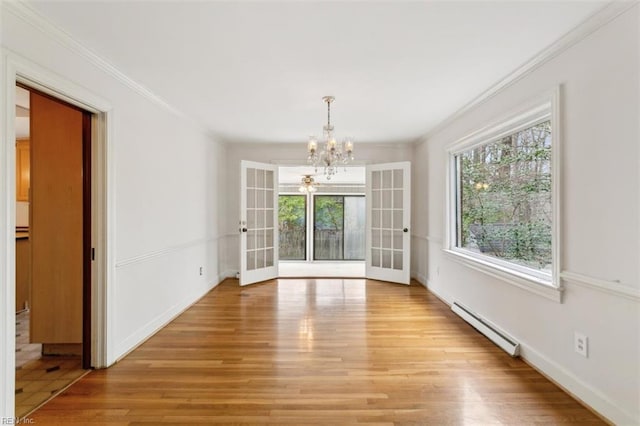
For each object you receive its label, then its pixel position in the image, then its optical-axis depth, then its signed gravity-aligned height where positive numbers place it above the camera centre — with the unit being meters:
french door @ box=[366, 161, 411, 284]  4.91 -0.16
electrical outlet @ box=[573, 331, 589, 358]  1.92 -0.85
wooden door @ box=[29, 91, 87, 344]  2.51 -0.11
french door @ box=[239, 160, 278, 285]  4.80 -0.17
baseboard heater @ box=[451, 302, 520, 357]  2.55 -1.12
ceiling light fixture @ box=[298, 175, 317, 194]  7.50 +0.69
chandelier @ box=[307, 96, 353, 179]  3.31 +0.70
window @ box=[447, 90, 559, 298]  2.36 +0.14
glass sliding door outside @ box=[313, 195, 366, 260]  8.12 -0.41
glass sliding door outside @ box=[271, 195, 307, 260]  8.02 -0.37
